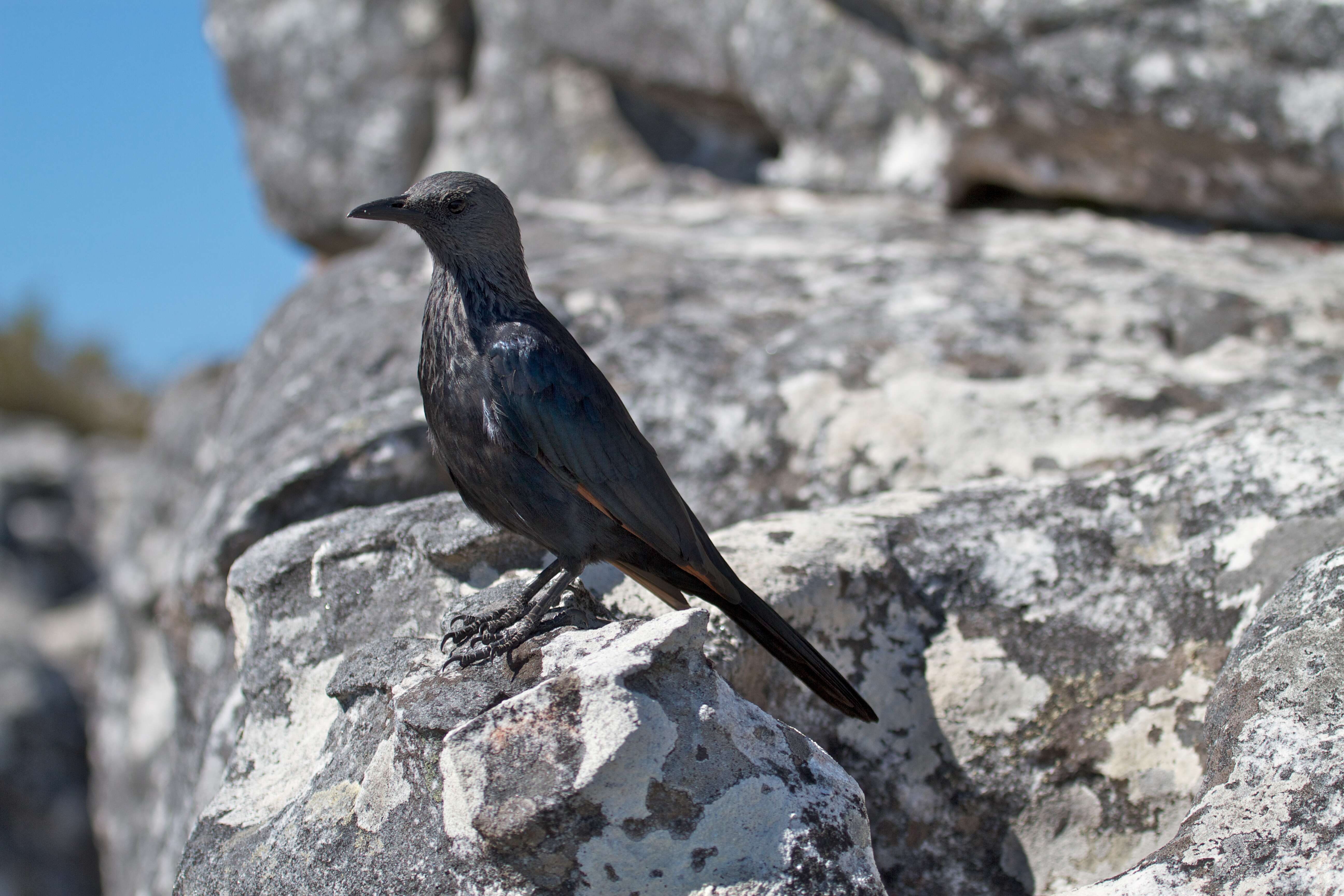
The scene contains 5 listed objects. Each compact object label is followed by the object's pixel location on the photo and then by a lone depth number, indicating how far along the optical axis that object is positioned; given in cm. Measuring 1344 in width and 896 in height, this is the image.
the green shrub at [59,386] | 1488
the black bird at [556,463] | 241
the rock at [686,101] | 540
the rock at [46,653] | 639
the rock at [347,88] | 696
